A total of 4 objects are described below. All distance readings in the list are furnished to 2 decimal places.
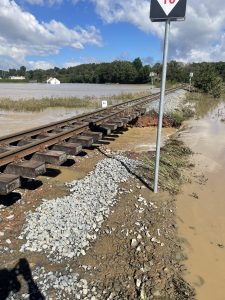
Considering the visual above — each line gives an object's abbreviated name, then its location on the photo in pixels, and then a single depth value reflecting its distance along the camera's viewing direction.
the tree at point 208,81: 32.75
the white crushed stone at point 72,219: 2.75
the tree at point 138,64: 87.87
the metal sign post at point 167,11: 3.43
